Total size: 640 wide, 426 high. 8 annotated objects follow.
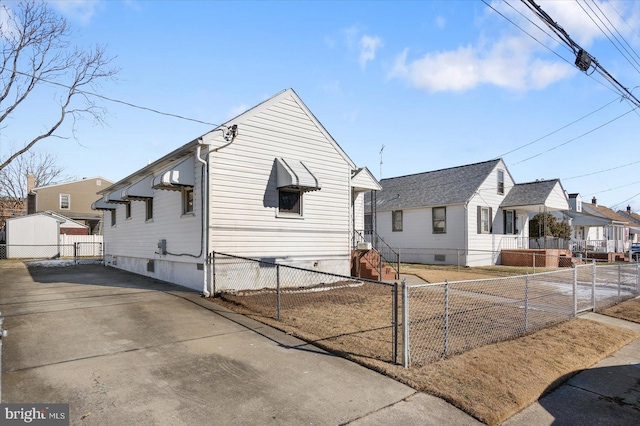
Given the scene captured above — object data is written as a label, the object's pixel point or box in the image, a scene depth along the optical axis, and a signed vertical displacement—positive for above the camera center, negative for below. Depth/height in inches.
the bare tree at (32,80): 788.0 +299.9
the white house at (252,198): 442.9 +25.7
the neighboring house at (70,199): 1601.9 +80.7
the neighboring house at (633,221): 2058.3 -17.1
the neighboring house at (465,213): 902.4 +14.3
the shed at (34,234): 1187.9 -49.5
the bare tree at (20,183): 1838.0 +172.1
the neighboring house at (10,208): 1764.3 +50.1
